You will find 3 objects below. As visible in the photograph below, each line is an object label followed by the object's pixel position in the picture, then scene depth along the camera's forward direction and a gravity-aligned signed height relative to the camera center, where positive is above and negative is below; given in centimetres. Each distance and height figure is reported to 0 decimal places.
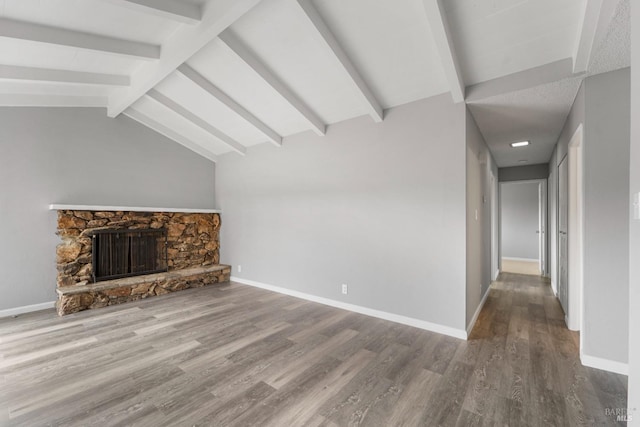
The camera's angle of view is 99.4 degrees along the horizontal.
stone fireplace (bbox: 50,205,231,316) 378 -67
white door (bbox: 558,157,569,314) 335 -26
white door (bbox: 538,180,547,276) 564 -26
